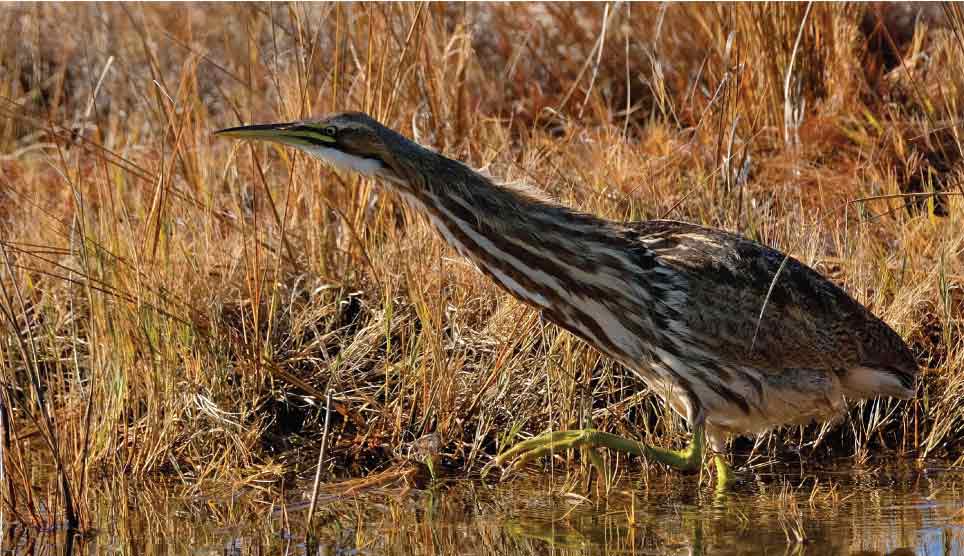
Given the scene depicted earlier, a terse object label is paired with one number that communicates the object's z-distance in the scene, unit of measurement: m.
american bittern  7.23
